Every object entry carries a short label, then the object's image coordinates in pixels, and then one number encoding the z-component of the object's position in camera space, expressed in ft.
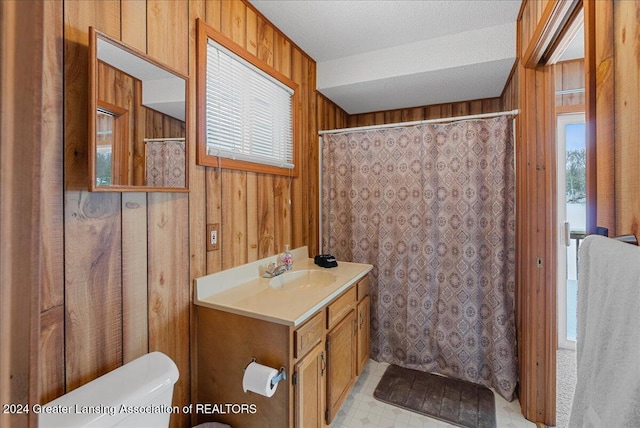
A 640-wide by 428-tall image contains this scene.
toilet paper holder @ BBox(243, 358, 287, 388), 3.86
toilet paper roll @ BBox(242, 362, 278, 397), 3.79
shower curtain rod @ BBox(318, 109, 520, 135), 6.45
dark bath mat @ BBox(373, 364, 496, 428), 5.79
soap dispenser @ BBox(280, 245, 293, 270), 6.46
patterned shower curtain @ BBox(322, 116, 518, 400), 6.57
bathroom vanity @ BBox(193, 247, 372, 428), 4.11
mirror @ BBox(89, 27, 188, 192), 3.32
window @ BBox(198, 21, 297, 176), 4.87
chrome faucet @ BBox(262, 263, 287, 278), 6.07
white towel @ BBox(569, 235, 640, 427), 1.66
